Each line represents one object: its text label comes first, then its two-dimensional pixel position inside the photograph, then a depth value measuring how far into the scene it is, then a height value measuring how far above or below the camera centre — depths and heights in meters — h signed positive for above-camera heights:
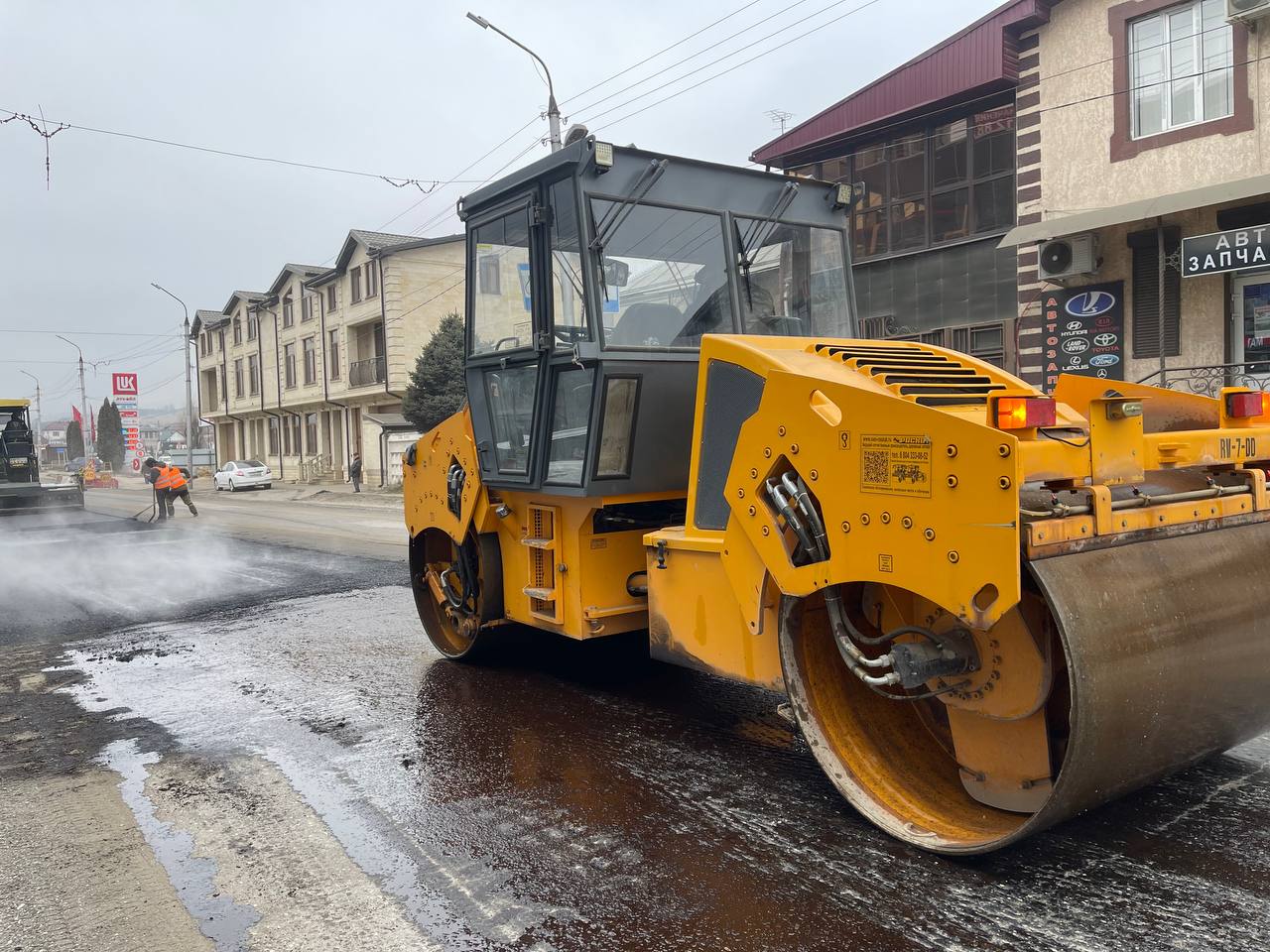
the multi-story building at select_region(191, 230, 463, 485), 37.44 +4.38
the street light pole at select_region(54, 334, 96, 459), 64.27 +2.09
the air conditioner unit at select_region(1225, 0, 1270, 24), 11.84 +4.79
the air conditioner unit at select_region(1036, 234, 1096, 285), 14.06 +2.36
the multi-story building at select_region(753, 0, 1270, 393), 12.74 +3.45
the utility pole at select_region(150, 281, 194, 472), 38.19 +1.41
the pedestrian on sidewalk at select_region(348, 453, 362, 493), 34.12 -0.72
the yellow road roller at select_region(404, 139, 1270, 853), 3.09 -0.26
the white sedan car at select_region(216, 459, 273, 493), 38.78 -0.81
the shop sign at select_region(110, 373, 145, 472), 52.06 +2.92
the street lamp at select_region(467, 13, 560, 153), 17.77 +6.00
